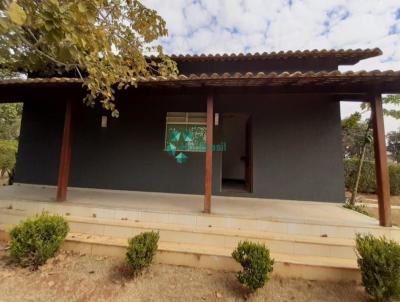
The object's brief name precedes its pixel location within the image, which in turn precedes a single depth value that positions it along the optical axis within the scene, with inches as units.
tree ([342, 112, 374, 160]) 673.4
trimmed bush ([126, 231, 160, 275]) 109.2
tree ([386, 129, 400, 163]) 940.1
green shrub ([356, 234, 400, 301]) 90.9
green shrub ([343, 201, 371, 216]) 196.4
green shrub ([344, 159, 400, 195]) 398.6
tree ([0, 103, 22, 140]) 634.2
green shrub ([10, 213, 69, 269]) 114.8
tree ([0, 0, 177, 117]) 87.0
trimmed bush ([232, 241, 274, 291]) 98.0
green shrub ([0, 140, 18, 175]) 478.0
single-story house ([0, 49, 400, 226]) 221.6
